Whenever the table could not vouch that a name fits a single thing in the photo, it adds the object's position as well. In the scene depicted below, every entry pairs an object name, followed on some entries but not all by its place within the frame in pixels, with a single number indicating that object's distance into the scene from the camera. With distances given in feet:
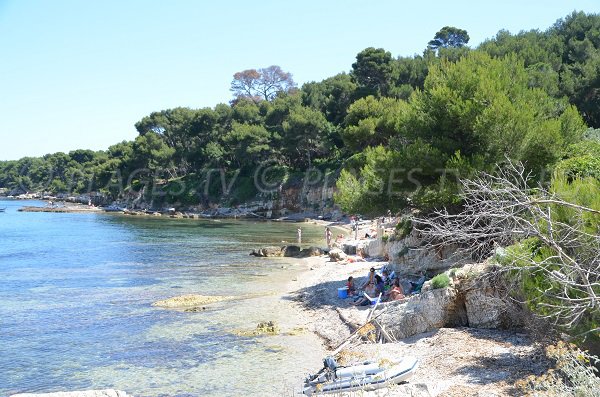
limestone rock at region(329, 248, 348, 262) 105.09
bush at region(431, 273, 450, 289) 45.39
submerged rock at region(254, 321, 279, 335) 56.75
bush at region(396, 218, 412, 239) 77.51
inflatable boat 34.40
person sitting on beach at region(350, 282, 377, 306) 64.23
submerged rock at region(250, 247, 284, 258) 117.60
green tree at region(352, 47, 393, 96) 221.87
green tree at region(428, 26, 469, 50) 299.38
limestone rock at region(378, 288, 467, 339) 45.96
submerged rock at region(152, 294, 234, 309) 70.63
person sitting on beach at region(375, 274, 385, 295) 65.77
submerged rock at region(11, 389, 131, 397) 30.32
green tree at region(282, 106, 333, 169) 223.71
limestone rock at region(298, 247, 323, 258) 118.01
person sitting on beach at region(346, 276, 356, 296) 69.10
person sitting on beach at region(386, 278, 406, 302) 60.07
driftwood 47.13
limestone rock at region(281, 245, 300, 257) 119.75
